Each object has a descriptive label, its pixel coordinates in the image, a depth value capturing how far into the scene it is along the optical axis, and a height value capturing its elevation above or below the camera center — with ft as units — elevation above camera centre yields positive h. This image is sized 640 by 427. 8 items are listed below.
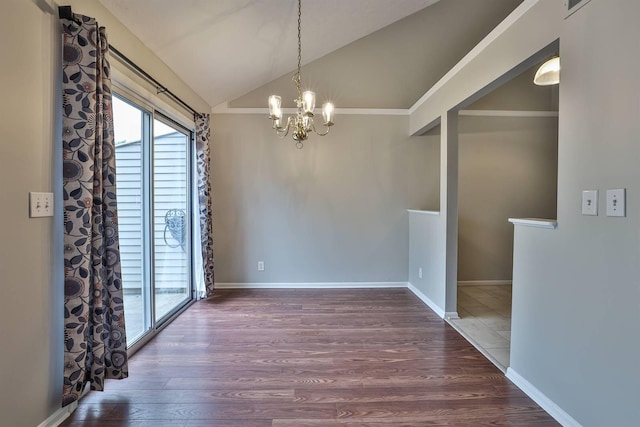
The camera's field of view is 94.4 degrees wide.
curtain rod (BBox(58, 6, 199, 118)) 5.30 +3.47
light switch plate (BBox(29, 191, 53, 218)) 4.87 -0.01
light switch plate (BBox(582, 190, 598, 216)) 4.72 +0.07
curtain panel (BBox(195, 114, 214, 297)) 11.75 +0.49
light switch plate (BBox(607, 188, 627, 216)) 4.28 +0.06
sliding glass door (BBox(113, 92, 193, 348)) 7.88 -0.26
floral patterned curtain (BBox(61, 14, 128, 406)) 5.35 +0.14
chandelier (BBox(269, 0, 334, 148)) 7.61 +2.47
